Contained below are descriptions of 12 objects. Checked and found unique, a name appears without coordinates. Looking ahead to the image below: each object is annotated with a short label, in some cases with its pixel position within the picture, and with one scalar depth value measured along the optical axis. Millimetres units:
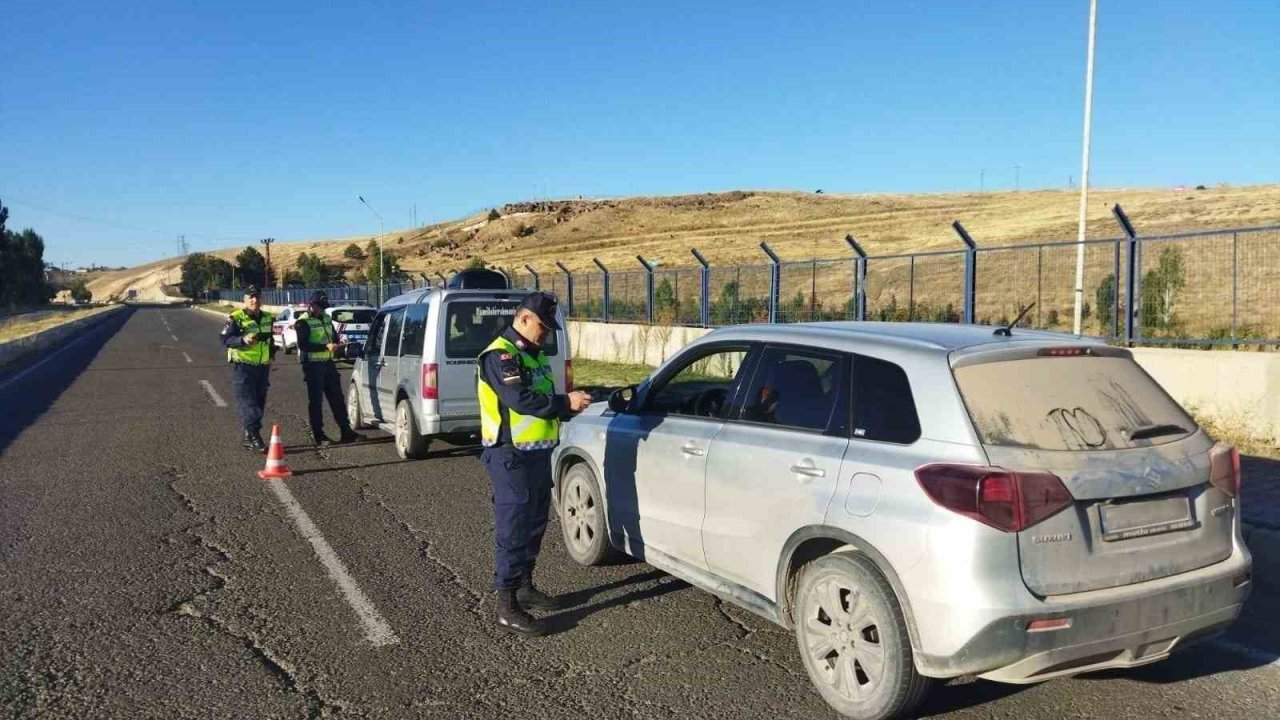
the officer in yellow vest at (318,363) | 10945
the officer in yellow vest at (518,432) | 4930
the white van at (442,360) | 9500
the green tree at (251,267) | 126812
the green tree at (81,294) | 147750
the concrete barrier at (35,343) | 25078
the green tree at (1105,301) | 15428
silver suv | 3521
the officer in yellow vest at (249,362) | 10594
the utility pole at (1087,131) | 15383
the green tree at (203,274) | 135000
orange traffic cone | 9078
